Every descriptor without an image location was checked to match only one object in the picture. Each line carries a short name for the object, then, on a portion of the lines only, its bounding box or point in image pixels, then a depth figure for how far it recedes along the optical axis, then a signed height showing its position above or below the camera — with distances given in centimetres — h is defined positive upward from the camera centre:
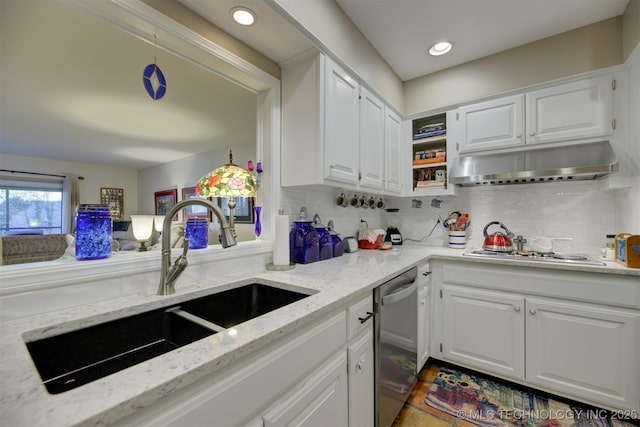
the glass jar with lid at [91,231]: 97 -6
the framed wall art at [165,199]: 322 +21
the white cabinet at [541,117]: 182 +75
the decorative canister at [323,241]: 177 -18
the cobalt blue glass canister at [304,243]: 165 -18
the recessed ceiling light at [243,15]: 123 +97
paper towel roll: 149 -15
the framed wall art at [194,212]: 287 +4
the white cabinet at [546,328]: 150 -74
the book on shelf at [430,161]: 241 +52
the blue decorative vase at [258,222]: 166 -4
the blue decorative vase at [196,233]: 137 -9
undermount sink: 75 -42
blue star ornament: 132 +69
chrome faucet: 101 -11
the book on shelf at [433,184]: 238 +30
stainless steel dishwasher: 127 -70
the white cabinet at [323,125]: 152 +57
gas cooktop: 167 -30
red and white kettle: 205 -22
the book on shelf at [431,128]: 246 +84
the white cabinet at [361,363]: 109 -65
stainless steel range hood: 175 +37
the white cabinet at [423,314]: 184 -73
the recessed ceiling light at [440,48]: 206 +135
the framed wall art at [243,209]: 269 +7
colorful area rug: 153 -121
